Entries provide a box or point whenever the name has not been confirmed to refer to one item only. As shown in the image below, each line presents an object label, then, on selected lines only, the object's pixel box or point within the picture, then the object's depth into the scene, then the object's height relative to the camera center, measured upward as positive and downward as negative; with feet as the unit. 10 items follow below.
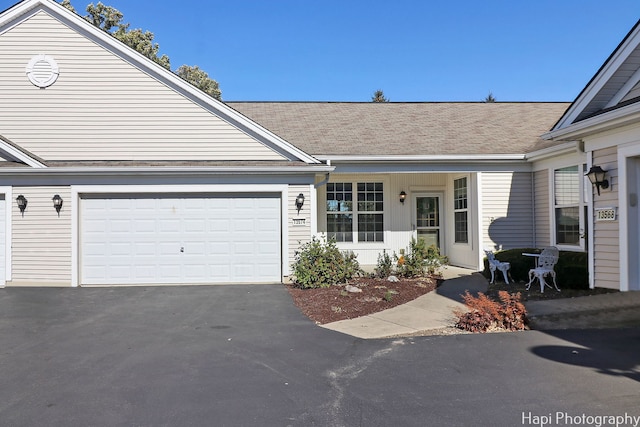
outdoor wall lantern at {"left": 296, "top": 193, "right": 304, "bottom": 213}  38.79 +1.80
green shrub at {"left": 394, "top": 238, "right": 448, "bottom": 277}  39.45 -3.22
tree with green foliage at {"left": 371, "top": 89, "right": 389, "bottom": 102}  171.20 +44.97
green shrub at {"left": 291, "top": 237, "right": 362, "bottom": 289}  35.53 -3.23
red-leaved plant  23.25 -4.59
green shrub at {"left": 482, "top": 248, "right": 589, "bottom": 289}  31.04 -3.09
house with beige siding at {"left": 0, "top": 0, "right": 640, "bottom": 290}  37.73 +4.01
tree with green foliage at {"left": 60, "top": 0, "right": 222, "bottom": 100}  95.25 +39.84
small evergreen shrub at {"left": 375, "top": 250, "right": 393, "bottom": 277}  38.88 -3.73
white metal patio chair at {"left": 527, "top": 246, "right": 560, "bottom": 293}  30.73 -2.90
